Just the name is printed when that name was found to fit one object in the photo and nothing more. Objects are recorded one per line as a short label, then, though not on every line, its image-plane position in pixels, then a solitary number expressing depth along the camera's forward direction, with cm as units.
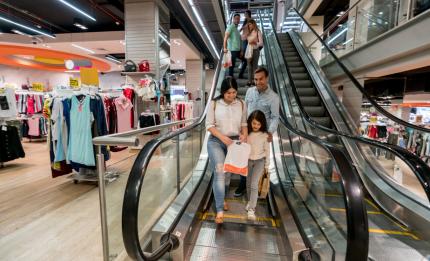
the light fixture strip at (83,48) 1098
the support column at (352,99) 605
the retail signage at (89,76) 400
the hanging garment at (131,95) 537
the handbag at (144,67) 638
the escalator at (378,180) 239
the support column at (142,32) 672
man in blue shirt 277
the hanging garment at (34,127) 838
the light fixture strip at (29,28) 863
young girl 261
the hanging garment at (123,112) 505
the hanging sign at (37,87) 939
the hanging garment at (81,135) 366
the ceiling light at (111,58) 1462
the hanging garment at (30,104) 861
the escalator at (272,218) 155
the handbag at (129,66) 635
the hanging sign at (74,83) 405
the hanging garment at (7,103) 524
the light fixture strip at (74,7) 693
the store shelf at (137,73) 641
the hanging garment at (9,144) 523
